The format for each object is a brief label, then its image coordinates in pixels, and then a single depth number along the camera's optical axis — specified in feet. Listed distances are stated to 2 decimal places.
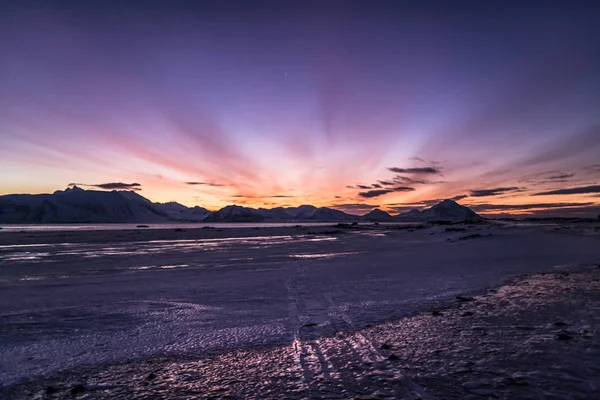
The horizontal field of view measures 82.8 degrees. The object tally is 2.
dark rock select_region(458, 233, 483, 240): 108.17
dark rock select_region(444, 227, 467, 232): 152.66
